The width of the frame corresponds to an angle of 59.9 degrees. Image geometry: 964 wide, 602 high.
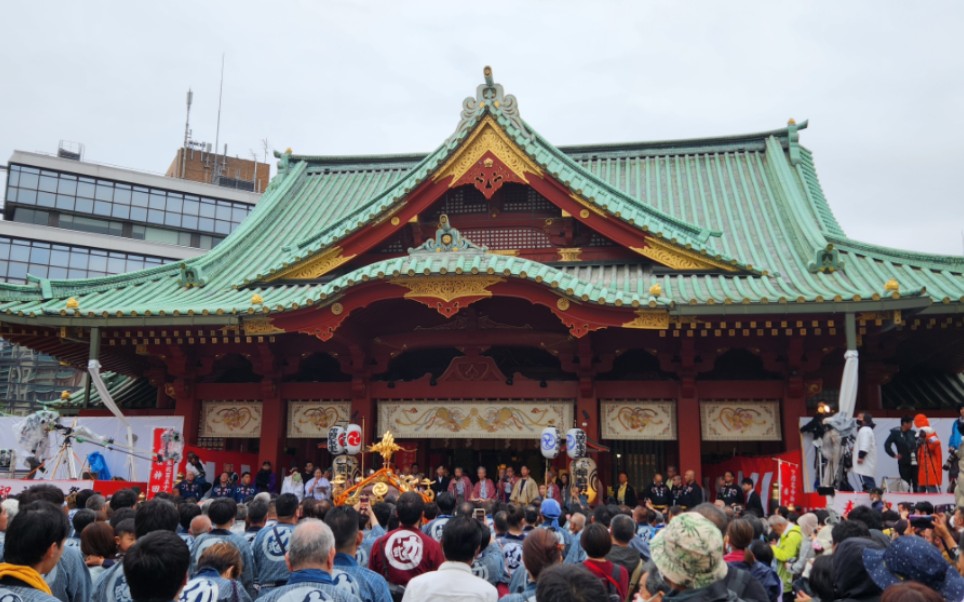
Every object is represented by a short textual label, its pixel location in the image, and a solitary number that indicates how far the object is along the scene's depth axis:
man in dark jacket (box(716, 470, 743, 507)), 13.37
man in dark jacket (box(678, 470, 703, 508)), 13.13
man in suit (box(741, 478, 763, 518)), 13.05
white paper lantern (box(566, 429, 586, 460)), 13.42
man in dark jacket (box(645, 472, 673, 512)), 13.34
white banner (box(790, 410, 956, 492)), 13.09
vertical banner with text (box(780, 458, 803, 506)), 12.64
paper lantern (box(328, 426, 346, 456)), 13.89
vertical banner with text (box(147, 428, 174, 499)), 14.22
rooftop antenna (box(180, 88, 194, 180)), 54.53
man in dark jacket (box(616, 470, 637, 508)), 13.93
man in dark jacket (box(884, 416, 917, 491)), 11.97
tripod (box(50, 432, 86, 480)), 14.53
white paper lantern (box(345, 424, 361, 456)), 13.98
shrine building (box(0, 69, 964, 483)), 13.42
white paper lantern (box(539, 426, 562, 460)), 13.55
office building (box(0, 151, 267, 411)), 44.78
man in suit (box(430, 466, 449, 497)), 14.98
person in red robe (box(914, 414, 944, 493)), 11.63
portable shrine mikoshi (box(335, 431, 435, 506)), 11.32
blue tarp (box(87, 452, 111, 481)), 15.48
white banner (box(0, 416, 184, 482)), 15.34
